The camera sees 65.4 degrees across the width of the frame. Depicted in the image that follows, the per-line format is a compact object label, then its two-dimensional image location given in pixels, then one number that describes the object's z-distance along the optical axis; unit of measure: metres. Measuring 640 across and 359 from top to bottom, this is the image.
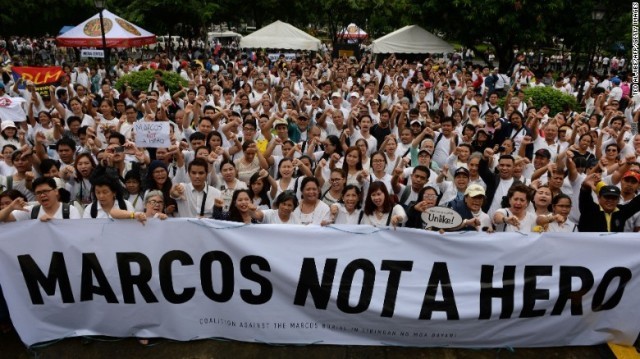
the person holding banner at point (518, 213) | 4.82
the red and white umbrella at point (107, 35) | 18.38
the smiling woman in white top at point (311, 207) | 5.02
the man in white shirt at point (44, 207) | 4.53
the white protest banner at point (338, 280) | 4.43
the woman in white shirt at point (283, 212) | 4.88
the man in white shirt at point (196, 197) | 5.32
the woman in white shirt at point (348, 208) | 5.00
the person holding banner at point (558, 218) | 4.69
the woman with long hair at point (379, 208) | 4.93
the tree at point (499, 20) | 19.67
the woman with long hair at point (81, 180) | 5.92
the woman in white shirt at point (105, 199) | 4.70
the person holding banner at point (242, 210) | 4.94
